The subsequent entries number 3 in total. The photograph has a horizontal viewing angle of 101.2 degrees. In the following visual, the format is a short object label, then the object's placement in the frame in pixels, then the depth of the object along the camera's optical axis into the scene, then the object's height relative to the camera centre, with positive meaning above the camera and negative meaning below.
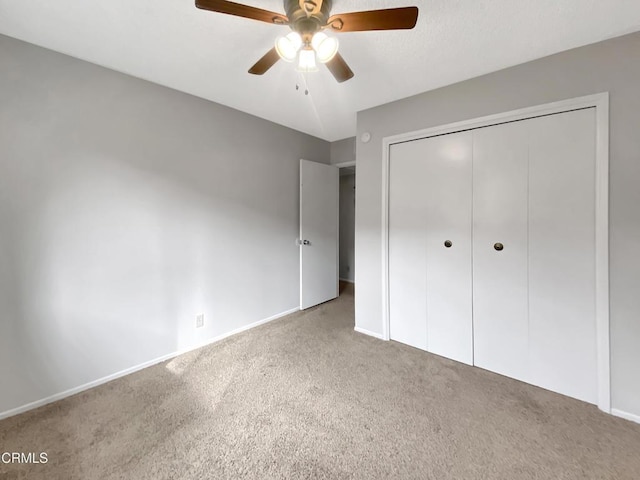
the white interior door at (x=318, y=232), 3.38 +0.08
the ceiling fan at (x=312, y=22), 1.15 +1.01
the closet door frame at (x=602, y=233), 1.63 +0.02
